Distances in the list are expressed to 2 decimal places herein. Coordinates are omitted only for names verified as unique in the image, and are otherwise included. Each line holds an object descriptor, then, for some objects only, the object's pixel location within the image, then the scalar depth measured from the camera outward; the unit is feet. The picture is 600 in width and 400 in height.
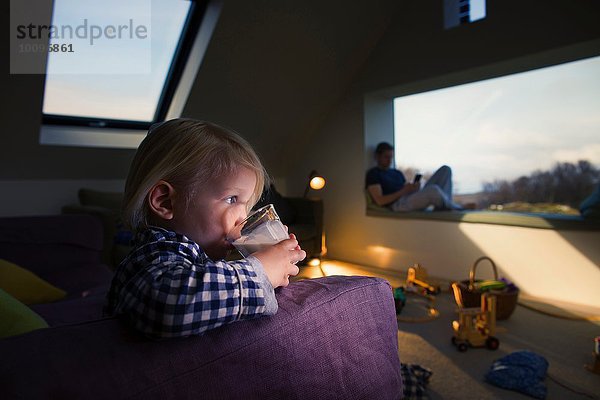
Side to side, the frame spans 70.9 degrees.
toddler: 1.83
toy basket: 8.24
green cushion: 2.97
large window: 10.96
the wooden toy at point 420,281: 10.07
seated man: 12.28
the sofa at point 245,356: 1.59
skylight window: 10.16
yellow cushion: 5.37
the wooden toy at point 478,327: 7.12
